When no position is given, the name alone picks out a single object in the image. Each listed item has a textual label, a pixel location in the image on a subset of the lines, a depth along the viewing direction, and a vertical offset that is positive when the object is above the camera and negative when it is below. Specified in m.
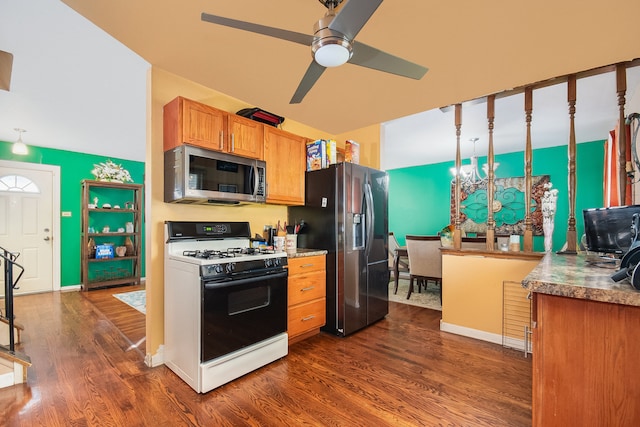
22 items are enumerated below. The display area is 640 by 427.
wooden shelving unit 4.80 -0.29
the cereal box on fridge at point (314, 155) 3.08 +0.65
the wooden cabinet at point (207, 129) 2.15 +0.70
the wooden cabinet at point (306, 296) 2.56 -0.79
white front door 4.35 -0.09
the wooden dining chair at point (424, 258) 3.97 -0.64
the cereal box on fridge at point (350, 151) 3.33 +0.74
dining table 4.76 -0.70
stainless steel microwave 2.14 +0.30
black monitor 1.68 -0.10
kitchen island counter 0.99 -0.52
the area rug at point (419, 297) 3.92 -1.27
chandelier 4.67 +0.79
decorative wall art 5.45 +0.17
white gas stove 1.86 -0.67
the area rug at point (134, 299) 3.85 -1.26
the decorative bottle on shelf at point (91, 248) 4.80 -0.58
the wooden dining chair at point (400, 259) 5.09 -0.81
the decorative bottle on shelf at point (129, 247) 5.28 -0.61
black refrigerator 2.79 -0.23
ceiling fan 1.17 +0.83
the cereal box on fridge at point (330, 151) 3.13 +0.70
